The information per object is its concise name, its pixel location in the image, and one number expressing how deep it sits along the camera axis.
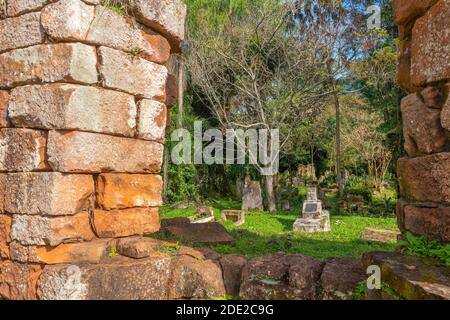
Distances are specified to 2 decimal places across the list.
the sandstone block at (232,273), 3.04
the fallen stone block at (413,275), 1.98
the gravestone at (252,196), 17.52
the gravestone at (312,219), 11.29
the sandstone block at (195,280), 2.96
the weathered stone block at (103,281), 2.87
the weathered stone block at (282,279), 2.71
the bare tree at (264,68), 17.06
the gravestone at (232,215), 13.55
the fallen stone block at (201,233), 4.23
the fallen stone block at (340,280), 2.59
